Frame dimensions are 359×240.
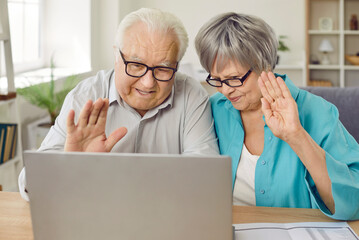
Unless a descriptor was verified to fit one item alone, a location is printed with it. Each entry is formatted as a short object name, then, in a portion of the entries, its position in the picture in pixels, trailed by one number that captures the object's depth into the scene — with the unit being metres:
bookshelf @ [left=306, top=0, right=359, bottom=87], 5.75
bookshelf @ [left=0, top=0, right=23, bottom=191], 3.14
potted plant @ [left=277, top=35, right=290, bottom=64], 5.87
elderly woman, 1.42
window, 4.30
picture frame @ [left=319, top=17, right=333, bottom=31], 5.84
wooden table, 1.30
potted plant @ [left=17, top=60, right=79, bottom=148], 3.73
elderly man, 1.42
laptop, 0.95
